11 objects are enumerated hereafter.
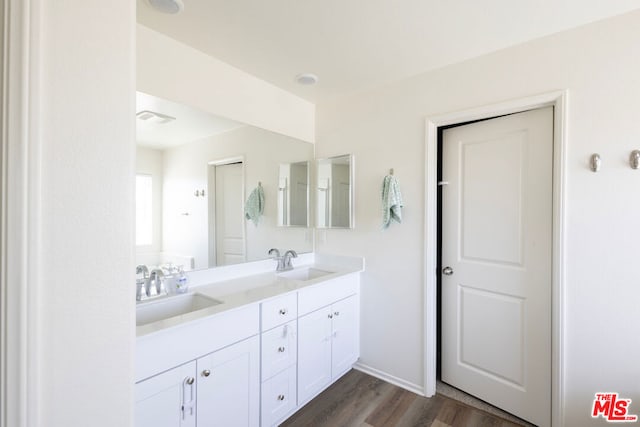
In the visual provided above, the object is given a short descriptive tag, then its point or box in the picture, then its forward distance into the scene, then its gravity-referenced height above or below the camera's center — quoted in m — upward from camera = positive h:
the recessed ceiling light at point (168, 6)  1.42 +1.01
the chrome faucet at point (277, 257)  2.41 -0.37
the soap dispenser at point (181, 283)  1.74 -0.42
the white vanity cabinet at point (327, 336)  1.95 -0.89
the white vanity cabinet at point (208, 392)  1.22 -0.83
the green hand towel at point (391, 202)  2.15 +0.08
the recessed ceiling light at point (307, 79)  2.18 +1.01
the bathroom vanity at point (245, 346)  1.26 -0.71
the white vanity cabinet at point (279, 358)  1.68 -0.87
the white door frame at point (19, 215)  0.56 -0.01
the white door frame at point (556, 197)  1.63 +0.10
